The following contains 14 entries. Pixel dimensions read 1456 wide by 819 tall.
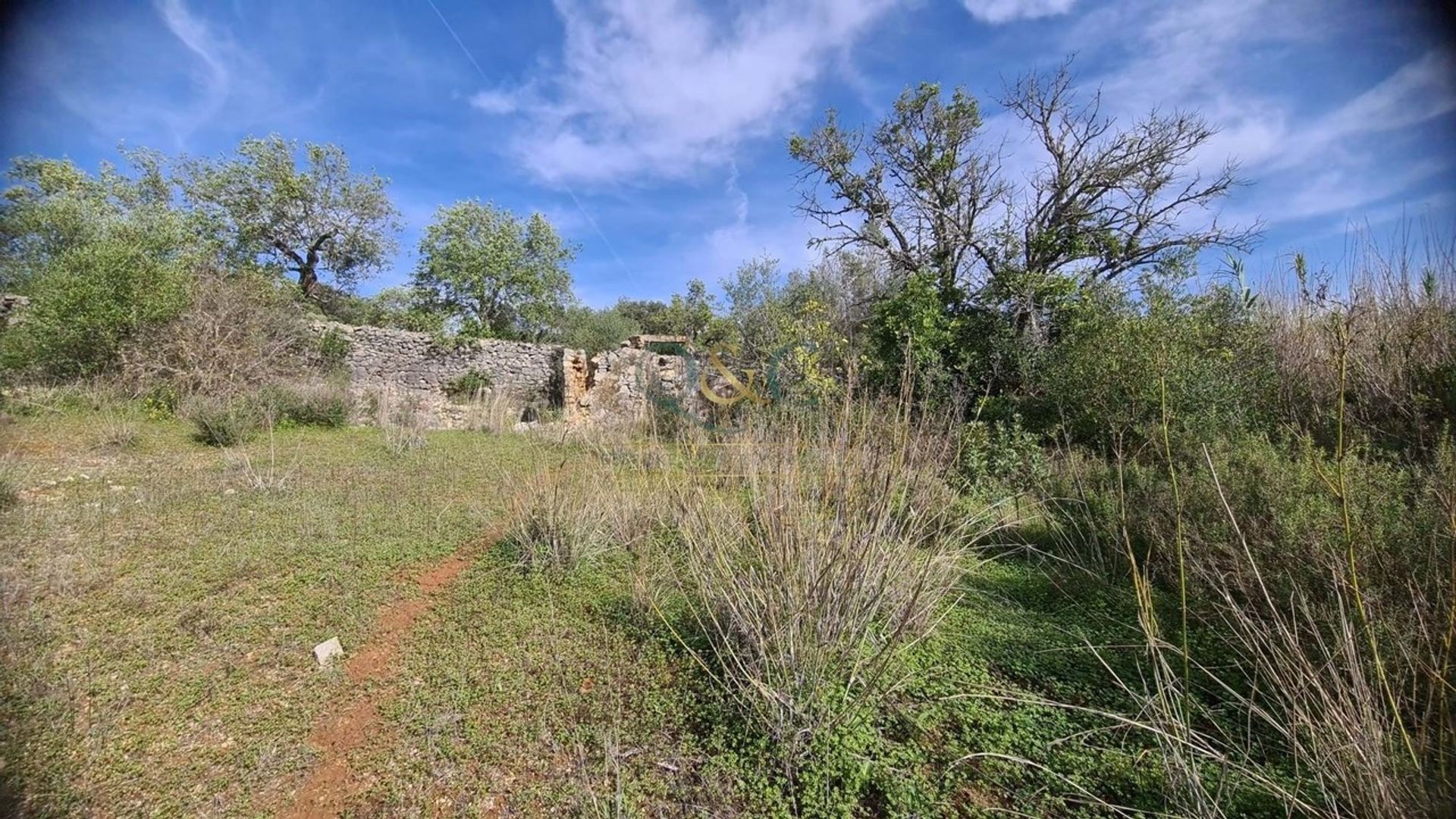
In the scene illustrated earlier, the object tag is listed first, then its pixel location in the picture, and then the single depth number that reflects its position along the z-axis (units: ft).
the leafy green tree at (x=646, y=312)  79.15
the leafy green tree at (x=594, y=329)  68.39
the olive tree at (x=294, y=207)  55.11
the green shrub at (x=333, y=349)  38.47
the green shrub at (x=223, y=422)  22.04
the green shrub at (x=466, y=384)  45.42
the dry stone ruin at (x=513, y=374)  36.24
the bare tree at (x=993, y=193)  28.94
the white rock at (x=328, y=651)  8.37
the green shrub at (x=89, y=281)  25.11
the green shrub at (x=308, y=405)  27.40
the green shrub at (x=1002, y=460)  16.53
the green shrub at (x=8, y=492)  12.83
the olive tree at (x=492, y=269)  60.59
